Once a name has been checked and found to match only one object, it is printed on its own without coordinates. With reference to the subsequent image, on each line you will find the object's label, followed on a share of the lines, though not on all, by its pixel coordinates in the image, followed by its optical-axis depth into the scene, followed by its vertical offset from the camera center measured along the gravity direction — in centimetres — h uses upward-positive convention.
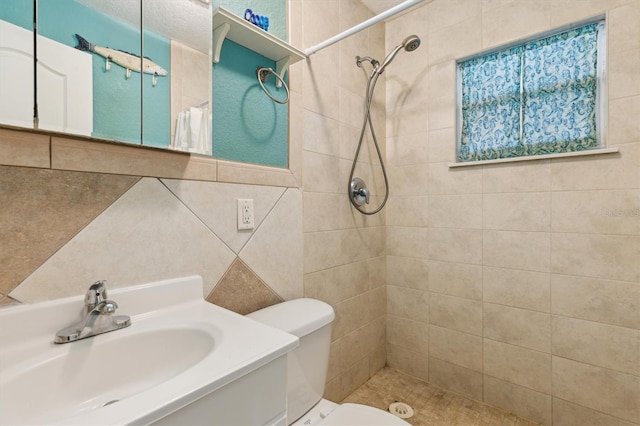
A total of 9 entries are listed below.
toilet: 104 -61
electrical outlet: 116 +0
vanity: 52 -33
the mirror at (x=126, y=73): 72 +41
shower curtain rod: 115 +80
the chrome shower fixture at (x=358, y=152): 172 +37
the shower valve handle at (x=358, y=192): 174 +12
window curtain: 143 +62
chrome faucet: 73 -28
